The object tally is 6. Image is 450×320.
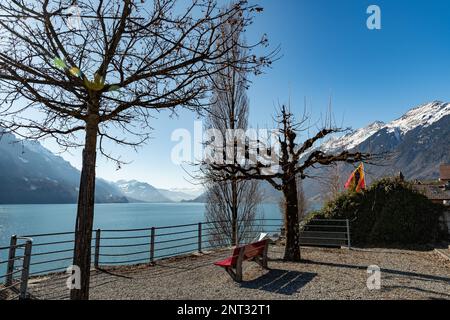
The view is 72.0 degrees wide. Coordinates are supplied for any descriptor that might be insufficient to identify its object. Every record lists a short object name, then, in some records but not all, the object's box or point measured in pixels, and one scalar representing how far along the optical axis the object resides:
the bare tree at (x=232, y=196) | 13.38
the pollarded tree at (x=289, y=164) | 8.88
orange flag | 14.30
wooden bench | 6.50
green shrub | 12.34
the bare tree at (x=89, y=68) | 3.39
